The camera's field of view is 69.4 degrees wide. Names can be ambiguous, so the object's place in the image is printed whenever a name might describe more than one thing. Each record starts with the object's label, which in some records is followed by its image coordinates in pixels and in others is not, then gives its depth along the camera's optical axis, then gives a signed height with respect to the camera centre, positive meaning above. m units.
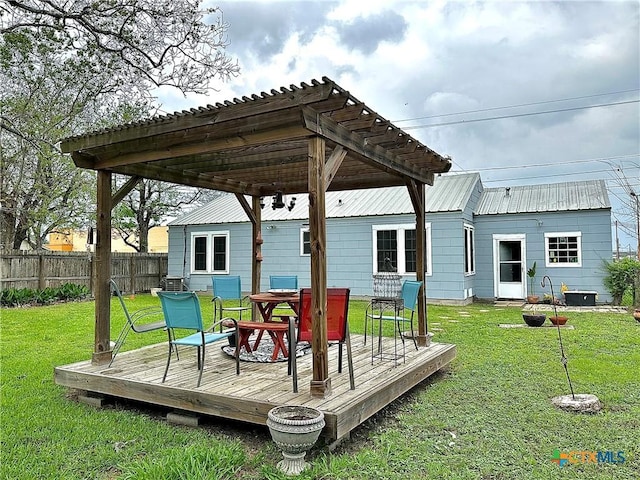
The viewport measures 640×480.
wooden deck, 3.45 -1.03
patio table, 4.65 -0.62
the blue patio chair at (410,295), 5.30 -0.36
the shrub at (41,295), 11.10 -0.72
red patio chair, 3.87 -0.44
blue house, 12.03 +0.70
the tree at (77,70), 7.79 +3.91
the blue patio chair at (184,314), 3.91 -0.42
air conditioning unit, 14.60 -0.56
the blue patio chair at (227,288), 7.01 -0.35
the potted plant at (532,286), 11.71 -0.65
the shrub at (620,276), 11.08 -0.37
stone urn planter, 2.88 -1.07
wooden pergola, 3.57 +1.17
